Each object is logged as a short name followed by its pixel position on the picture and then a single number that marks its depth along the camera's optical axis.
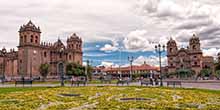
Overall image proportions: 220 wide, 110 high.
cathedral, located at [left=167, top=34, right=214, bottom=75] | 102.64
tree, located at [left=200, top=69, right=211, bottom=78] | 91.49
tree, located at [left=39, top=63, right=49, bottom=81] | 72.74
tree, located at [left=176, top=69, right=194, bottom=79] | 87.83
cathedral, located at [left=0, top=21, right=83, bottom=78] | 75.04
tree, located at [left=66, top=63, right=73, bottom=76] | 77.02
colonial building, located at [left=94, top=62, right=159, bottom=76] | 127.01
